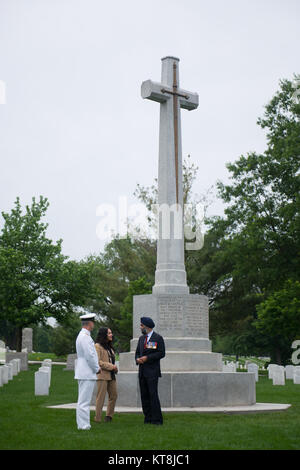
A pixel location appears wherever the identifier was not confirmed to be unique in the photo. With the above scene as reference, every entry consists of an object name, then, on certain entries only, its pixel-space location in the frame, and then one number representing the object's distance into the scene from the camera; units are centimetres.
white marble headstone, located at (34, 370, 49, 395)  1673
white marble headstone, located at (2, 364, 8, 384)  2134
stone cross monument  1230
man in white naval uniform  924
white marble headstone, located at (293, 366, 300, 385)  2390
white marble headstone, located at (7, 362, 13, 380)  2446
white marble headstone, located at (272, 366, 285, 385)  2280
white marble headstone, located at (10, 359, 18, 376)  2949
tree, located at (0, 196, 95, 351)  3647
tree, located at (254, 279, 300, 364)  2996
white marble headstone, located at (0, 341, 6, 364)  3991
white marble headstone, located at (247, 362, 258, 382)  2645
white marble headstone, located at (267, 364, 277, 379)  2874
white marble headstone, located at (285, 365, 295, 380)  2869
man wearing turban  985
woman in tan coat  1016
